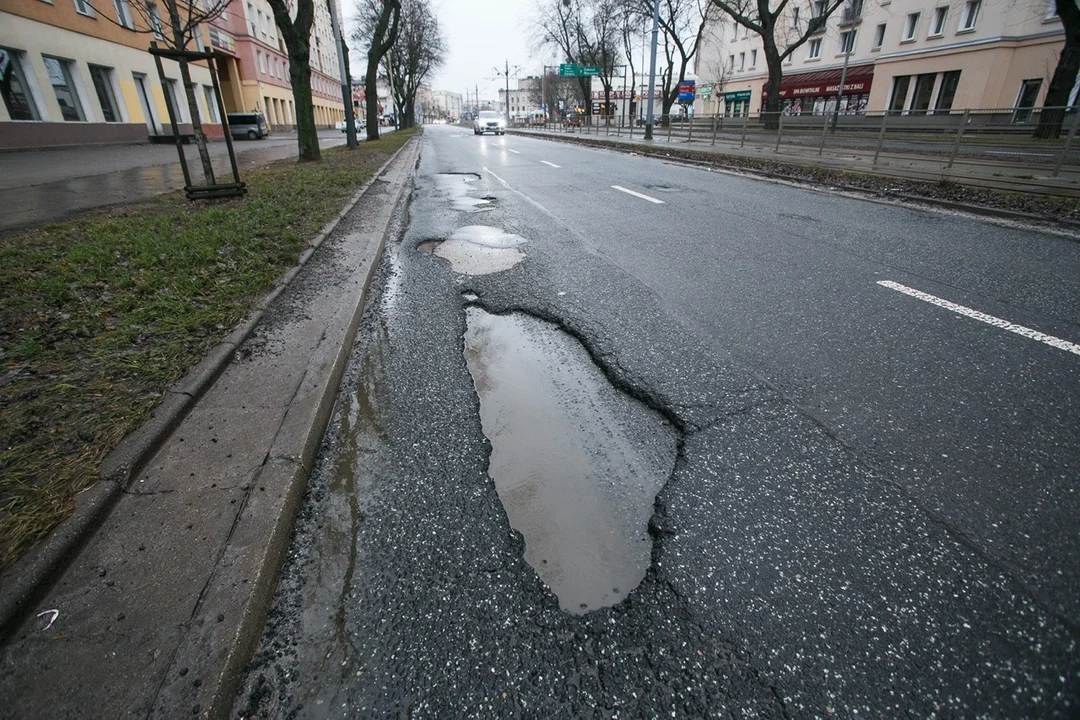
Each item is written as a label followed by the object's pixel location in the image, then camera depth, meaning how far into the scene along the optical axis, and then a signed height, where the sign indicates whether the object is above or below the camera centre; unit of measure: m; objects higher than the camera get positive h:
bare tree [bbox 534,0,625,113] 49.72 +9.53
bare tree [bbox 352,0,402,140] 22.02 +3.57
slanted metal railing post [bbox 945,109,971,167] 11.10 -0.04
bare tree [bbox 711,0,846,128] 27.78 +5.35
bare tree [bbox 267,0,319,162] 12.57 +1.80
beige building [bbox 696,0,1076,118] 26.52 +4.46
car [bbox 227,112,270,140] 29.39 +0.73
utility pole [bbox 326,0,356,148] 17.88 +1.74
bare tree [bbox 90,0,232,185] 7.24 +1.43
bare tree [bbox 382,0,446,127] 40.88 +7.30
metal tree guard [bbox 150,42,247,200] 7.19 -0.24
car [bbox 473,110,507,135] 42.65 +1.15
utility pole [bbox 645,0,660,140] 23.26 +2.80
